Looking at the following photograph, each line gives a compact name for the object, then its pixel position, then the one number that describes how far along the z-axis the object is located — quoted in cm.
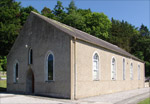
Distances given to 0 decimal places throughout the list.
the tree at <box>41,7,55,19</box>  4548
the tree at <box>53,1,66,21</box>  4102
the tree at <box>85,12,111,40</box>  3893
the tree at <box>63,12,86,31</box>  3624
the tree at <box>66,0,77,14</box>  4295
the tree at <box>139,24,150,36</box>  5699
